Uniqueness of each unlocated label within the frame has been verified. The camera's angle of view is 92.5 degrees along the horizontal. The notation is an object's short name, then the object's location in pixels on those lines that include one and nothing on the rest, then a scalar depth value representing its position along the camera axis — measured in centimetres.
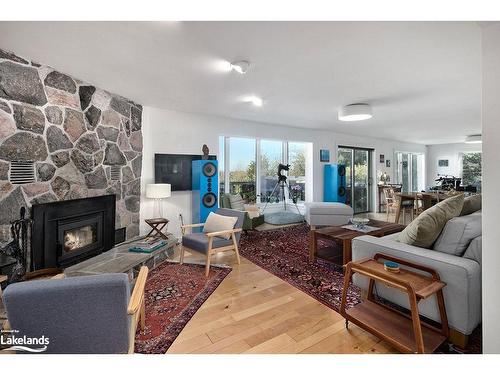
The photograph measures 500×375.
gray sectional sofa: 150
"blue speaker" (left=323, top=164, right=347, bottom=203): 615
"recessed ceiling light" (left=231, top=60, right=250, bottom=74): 221
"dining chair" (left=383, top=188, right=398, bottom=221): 641
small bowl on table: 328
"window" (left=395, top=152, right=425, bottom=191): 840
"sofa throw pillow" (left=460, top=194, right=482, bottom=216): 218
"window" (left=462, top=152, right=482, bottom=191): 836
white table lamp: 349
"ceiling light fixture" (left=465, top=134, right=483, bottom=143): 618
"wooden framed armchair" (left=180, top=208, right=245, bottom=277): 285
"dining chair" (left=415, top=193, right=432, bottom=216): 524
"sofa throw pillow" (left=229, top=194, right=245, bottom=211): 450
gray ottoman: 463
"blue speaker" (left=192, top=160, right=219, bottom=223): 403
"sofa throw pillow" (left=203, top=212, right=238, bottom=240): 311
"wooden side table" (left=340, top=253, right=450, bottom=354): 143
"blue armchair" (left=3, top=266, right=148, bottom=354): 102
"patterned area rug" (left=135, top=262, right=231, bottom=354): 172
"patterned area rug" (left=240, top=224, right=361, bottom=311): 235
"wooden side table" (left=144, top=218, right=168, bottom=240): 340
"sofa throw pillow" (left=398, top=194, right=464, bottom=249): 184
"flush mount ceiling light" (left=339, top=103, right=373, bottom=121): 359
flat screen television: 400
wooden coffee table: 279
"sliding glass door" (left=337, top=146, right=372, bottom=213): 691
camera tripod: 576
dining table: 509
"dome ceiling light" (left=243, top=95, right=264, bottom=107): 338
